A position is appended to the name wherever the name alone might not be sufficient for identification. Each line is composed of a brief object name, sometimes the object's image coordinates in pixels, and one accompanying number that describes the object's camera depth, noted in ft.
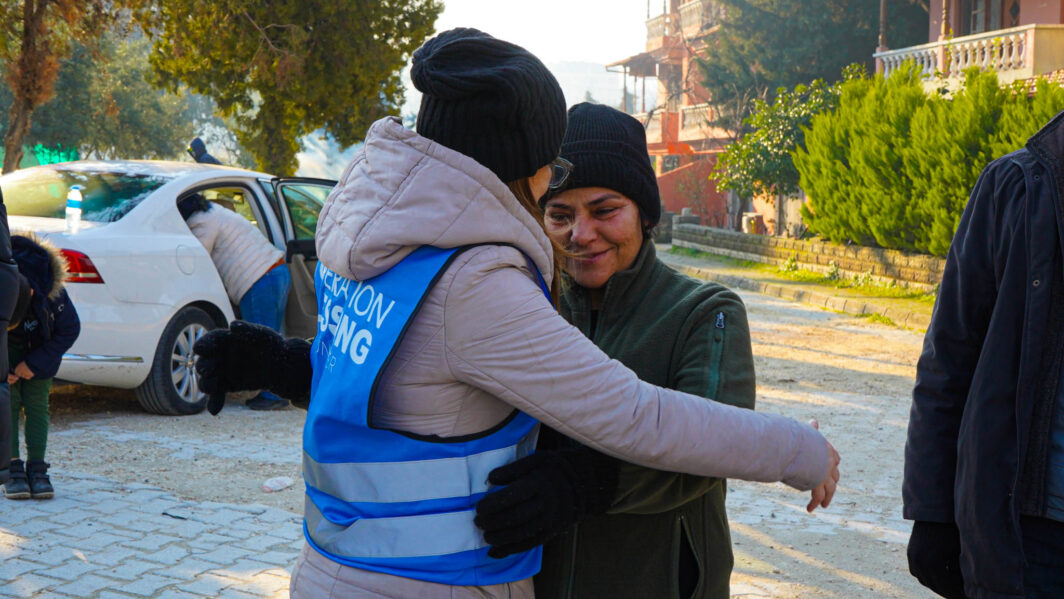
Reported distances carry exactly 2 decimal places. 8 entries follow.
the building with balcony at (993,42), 63.26
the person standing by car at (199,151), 40.83
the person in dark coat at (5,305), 11.22
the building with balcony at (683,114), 111.55
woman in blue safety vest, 5.59
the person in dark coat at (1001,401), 7.43
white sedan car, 22.63
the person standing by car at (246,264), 26.18
